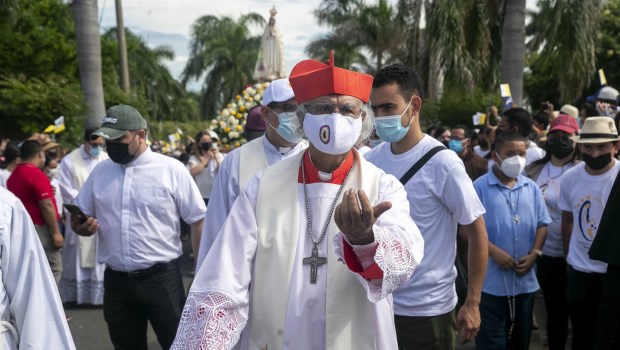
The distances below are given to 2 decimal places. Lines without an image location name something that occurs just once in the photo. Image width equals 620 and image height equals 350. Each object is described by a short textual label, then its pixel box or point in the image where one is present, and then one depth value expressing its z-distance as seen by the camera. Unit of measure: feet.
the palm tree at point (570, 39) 39.88
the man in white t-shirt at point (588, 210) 15.78
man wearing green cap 14.83
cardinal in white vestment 7.43
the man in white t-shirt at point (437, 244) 11.16
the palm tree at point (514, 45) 38.09
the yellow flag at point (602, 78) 31.24
